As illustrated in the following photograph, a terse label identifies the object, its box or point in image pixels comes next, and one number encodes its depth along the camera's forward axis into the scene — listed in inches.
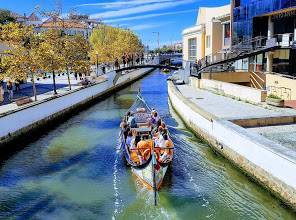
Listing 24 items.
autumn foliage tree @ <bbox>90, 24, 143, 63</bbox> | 1714.3
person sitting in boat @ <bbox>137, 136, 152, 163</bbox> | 446.5
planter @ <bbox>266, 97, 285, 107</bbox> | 647.9
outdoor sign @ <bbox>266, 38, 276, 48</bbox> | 854.8
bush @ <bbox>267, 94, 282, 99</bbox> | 672.1
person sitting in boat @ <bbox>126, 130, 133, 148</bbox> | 494.8
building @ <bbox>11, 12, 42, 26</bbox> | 3346.3
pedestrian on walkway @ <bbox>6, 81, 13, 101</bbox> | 813.7
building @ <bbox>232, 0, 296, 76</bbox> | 860.3
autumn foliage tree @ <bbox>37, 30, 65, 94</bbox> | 841.8
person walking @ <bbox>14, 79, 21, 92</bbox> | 970.9
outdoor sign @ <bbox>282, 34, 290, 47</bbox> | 826.8
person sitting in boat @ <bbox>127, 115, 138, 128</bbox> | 588.7
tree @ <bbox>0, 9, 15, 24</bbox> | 2071.9
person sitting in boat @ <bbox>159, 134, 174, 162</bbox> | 439.7
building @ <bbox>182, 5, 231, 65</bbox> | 1306.8
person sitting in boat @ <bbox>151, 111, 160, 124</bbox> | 600.0
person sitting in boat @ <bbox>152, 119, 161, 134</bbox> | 537.3
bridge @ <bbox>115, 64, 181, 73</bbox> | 1335.3
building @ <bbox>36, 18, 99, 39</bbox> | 3587.5
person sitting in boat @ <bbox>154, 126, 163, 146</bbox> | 465.2
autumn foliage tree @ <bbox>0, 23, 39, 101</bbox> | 764.4
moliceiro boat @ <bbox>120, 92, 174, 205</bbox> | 407.1
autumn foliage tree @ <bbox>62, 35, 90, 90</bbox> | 996.6
